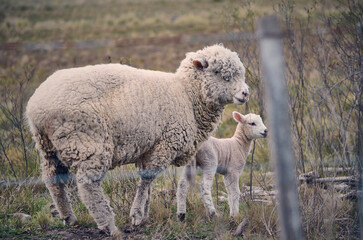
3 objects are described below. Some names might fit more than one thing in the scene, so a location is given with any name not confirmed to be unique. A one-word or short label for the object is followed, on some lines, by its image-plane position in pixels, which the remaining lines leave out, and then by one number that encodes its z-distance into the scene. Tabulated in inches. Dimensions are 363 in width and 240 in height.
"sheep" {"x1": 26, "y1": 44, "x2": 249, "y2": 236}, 368.8
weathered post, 231.0
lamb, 469.7
